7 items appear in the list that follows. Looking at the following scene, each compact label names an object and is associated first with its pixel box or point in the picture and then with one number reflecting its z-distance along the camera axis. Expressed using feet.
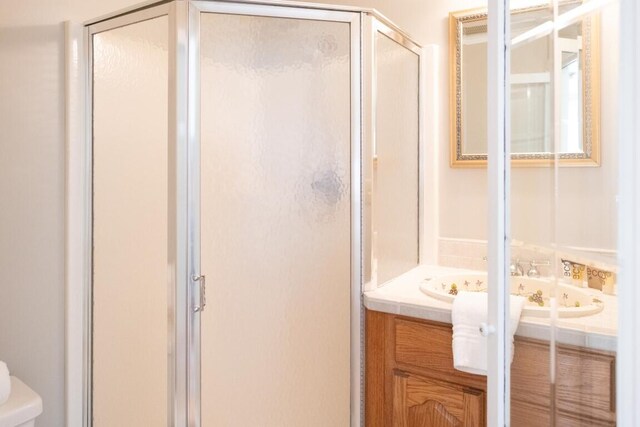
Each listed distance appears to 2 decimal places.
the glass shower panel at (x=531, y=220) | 3.05
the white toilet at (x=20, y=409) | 4.48
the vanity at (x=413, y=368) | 4.92
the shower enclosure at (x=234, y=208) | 5.13
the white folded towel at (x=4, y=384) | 4.47
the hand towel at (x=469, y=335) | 4.52
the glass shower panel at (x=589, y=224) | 2.38
